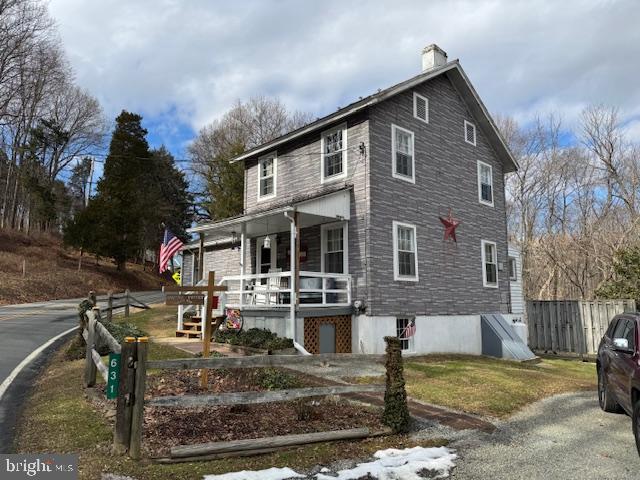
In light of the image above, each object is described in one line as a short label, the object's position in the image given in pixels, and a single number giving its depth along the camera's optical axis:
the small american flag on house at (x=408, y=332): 14.41
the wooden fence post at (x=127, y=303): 20.69
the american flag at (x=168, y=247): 17.08
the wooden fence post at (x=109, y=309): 16.88
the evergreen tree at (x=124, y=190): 38.44
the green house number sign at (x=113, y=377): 4.89
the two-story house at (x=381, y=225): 13.35
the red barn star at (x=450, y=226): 16.27
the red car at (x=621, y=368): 5.50
